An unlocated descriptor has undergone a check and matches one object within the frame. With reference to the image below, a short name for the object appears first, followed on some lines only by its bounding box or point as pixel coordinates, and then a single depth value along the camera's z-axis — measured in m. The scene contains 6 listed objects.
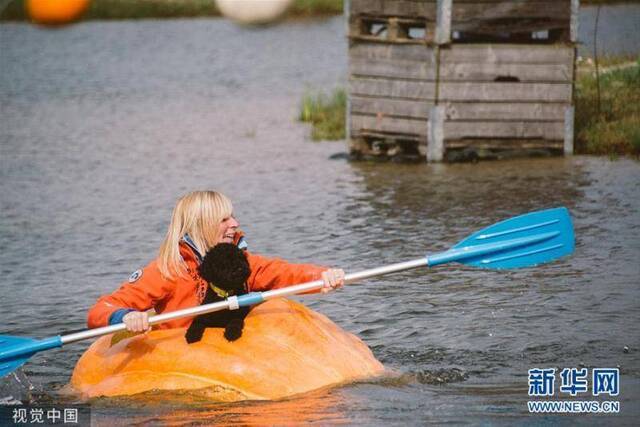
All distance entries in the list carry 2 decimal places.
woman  13.38
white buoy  84.94
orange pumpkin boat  13.18
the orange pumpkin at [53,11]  65.06
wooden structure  26.91
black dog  13.04
